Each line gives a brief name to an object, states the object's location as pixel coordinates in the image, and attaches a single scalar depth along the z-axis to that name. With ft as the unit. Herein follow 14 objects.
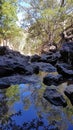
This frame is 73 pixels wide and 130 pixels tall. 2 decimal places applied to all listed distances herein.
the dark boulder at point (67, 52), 20.67
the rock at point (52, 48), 44.29
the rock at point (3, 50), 31.12
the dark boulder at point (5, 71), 14.89
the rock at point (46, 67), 19.72
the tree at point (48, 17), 50.11
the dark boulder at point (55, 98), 8.41
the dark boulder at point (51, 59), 25.22
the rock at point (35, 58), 28.08
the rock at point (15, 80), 12.47
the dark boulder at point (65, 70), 15.53
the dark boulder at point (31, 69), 17.06
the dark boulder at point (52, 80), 12.91
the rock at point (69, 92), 8.76
